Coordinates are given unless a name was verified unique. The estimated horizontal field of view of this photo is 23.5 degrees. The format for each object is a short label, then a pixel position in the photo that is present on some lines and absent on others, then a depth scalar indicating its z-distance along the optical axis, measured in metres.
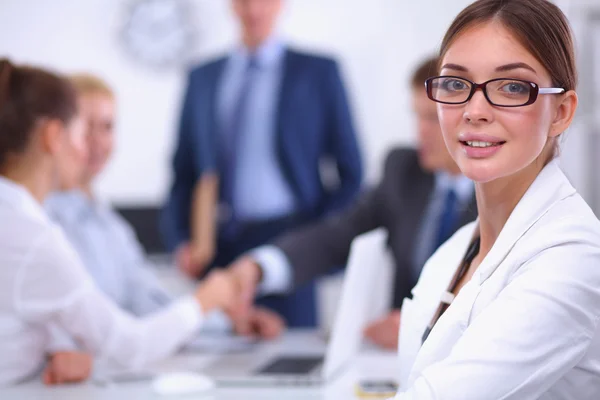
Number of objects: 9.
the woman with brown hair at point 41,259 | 2.60
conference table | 2.56
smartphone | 2.55
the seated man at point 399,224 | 3.05
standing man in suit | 3.66
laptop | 2.64
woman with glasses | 1.94
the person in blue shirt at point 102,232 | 3.17
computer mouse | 2.56
